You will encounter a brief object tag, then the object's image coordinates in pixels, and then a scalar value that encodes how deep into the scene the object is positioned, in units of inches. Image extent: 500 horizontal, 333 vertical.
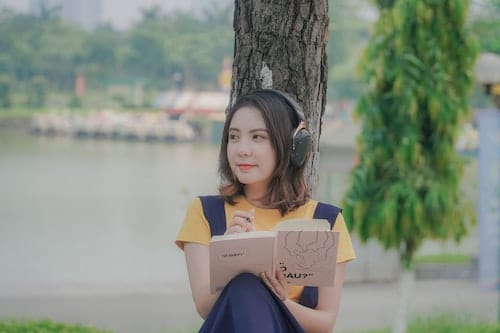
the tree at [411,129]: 267.1
